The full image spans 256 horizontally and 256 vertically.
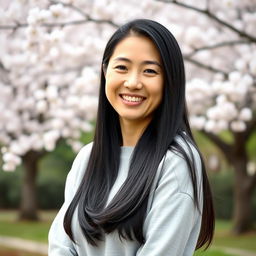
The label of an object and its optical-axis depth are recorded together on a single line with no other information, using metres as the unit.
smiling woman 2.05
